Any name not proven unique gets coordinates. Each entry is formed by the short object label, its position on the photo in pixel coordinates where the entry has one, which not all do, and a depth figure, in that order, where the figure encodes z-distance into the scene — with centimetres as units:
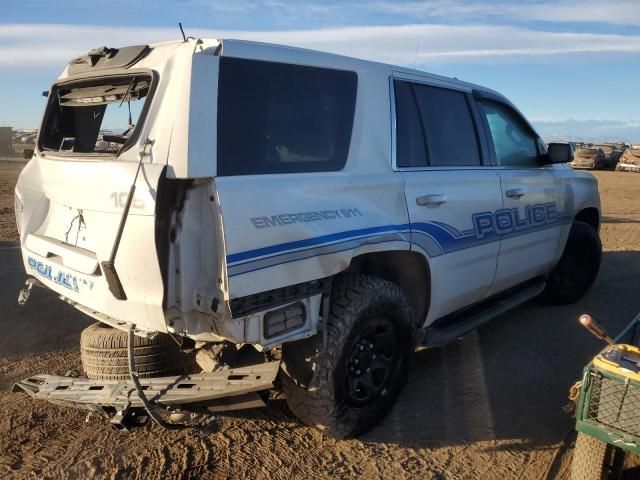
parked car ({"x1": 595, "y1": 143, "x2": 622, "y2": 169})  3212
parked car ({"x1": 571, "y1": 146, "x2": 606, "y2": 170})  3105
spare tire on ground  353
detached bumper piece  291
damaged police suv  259
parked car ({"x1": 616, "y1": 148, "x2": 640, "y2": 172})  2967
